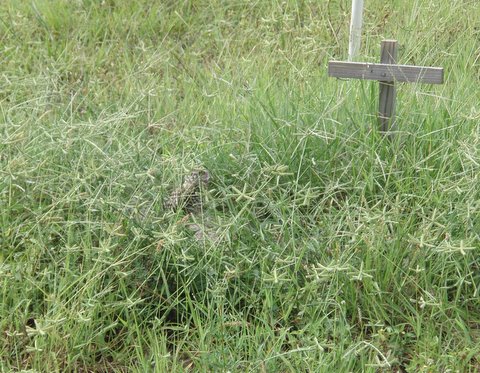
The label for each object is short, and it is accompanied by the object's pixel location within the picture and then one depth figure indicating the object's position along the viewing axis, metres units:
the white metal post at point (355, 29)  4.15
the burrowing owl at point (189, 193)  3.50
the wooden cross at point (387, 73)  3.56
